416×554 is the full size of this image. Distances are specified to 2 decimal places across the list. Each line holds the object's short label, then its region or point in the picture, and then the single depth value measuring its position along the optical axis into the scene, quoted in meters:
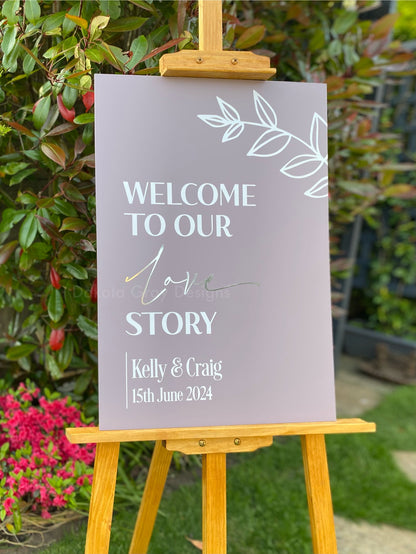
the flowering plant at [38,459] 1.75
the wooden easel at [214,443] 1.38
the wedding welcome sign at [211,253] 1.38
